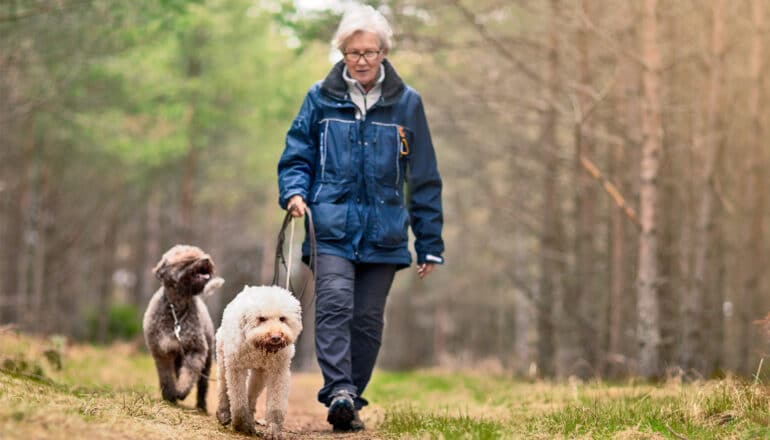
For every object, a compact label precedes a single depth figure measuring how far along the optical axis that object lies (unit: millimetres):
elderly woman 6047
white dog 5309
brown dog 6973
